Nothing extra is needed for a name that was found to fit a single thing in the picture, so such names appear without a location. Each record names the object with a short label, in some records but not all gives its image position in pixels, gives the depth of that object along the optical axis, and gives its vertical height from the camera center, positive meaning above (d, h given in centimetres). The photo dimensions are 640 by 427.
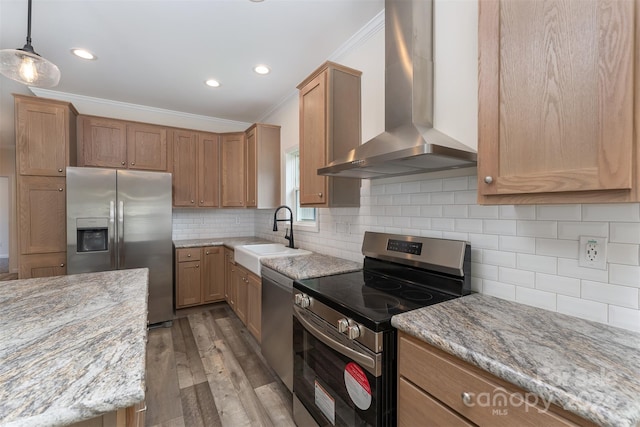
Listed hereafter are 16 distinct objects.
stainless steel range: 115 -51
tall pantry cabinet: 276 +31
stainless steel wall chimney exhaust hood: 149 +70
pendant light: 141 +77
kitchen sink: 249 -43
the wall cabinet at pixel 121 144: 327 +83
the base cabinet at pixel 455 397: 74 -57
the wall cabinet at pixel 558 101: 79 +36
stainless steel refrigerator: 283 -15
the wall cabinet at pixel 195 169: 375 +60
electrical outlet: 107 -16
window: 332 +32
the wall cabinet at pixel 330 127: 211 +67
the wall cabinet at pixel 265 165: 362 +61
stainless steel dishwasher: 194 -84
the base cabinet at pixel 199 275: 355 -83
